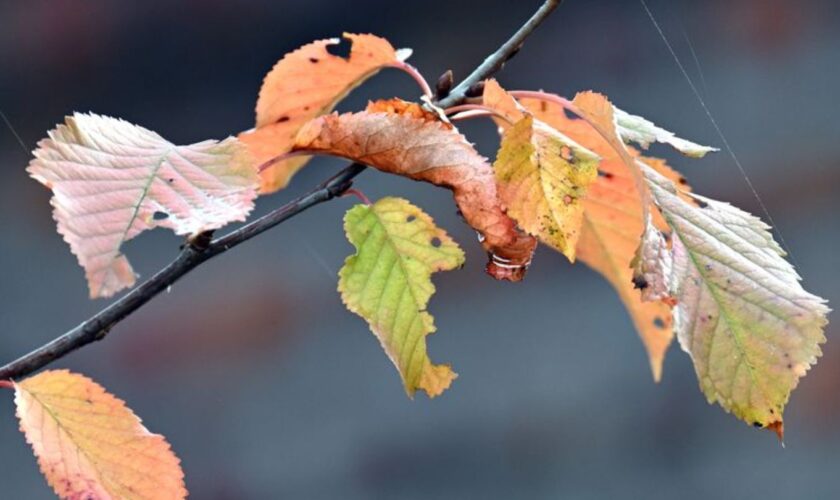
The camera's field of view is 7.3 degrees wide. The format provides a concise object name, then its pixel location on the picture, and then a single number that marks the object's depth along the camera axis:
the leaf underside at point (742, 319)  2.15
